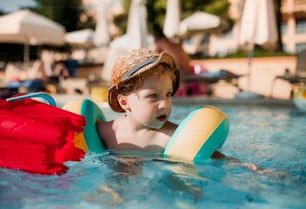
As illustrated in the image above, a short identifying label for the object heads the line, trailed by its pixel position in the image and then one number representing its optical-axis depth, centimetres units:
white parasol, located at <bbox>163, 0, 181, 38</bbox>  1362
